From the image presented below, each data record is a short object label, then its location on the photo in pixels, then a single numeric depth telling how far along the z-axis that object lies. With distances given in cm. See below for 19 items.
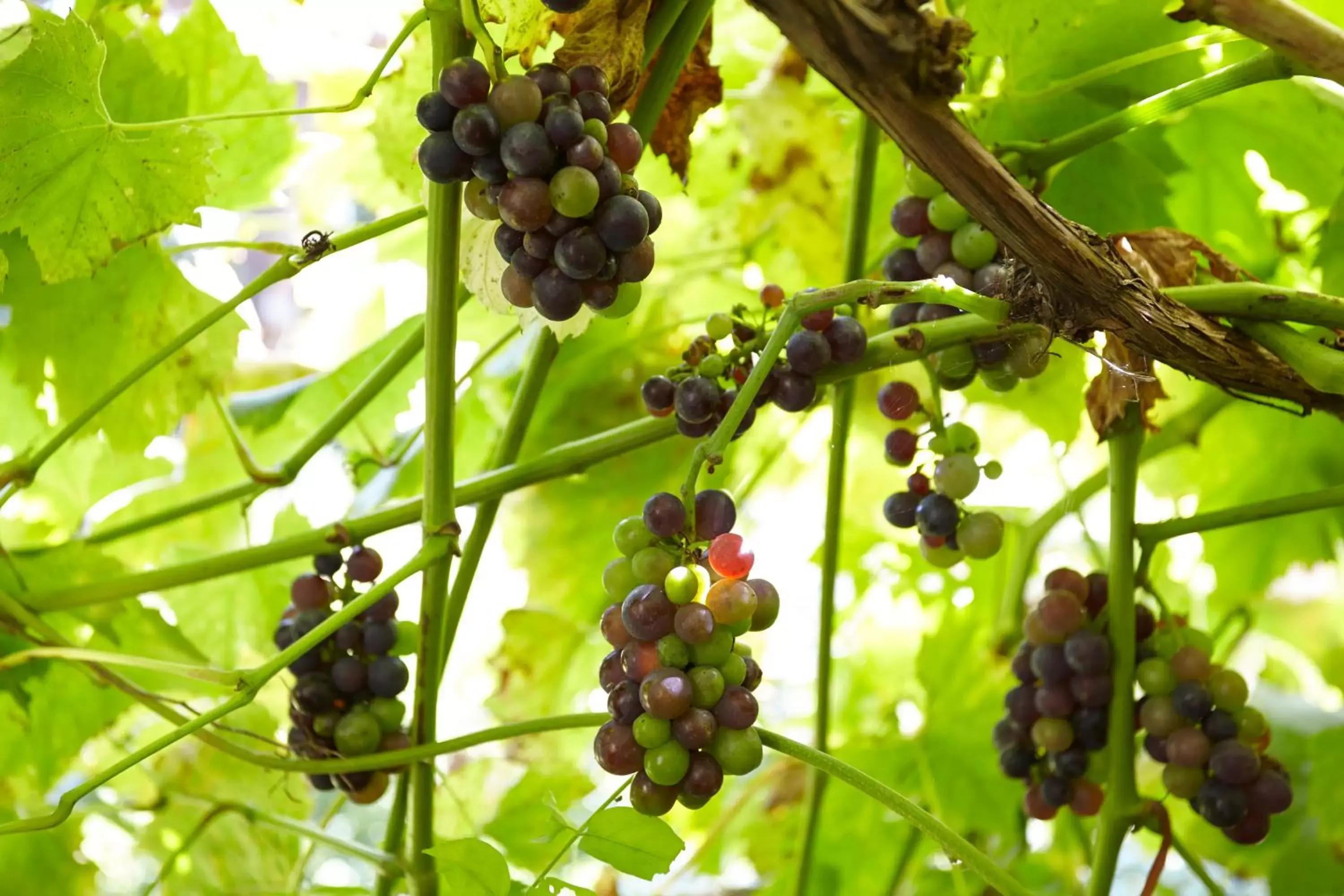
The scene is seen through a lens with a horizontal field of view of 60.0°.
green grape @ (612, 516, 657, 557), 50
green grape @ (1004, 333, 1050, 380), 56
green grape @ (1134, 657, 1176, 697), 67
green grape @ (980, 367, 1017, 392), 61
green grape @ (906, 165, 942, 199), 63
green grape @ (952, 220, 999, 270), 61
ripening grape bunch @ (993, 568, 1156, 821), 68
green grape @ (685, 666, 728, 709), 47
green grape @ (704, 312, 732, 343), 58
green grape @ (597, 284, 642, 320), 52
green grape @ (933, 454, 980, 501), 62
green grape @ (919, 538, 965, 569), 66
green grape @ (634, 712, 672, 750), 46
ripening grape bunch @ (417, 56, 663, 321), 45
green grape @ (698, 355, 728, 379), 55
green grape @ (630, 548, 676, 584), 48
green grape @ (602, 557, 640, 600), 50
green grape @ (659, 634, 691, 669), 47
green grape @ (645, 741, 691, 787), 46
